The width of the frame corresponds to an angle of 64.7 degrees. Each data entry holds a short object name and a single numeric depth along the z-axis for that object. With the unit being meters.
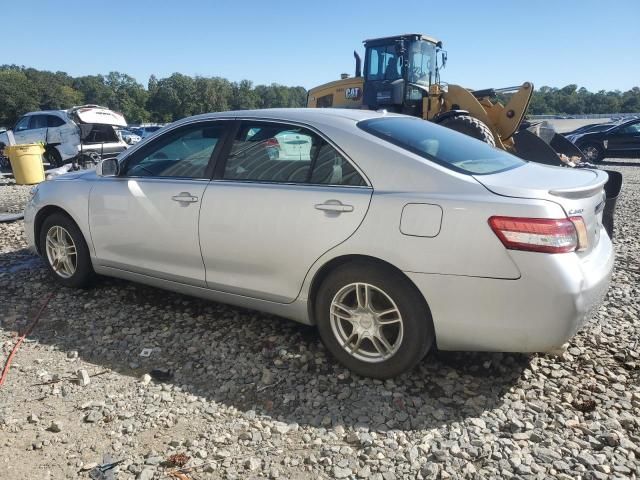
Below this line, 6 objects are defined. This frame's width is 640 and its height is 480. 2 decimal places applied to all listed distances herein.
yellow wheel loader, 9.32
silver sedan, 2.53
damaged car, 14.77
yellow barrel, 12.19
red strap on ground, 3.16
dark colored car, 16.48
